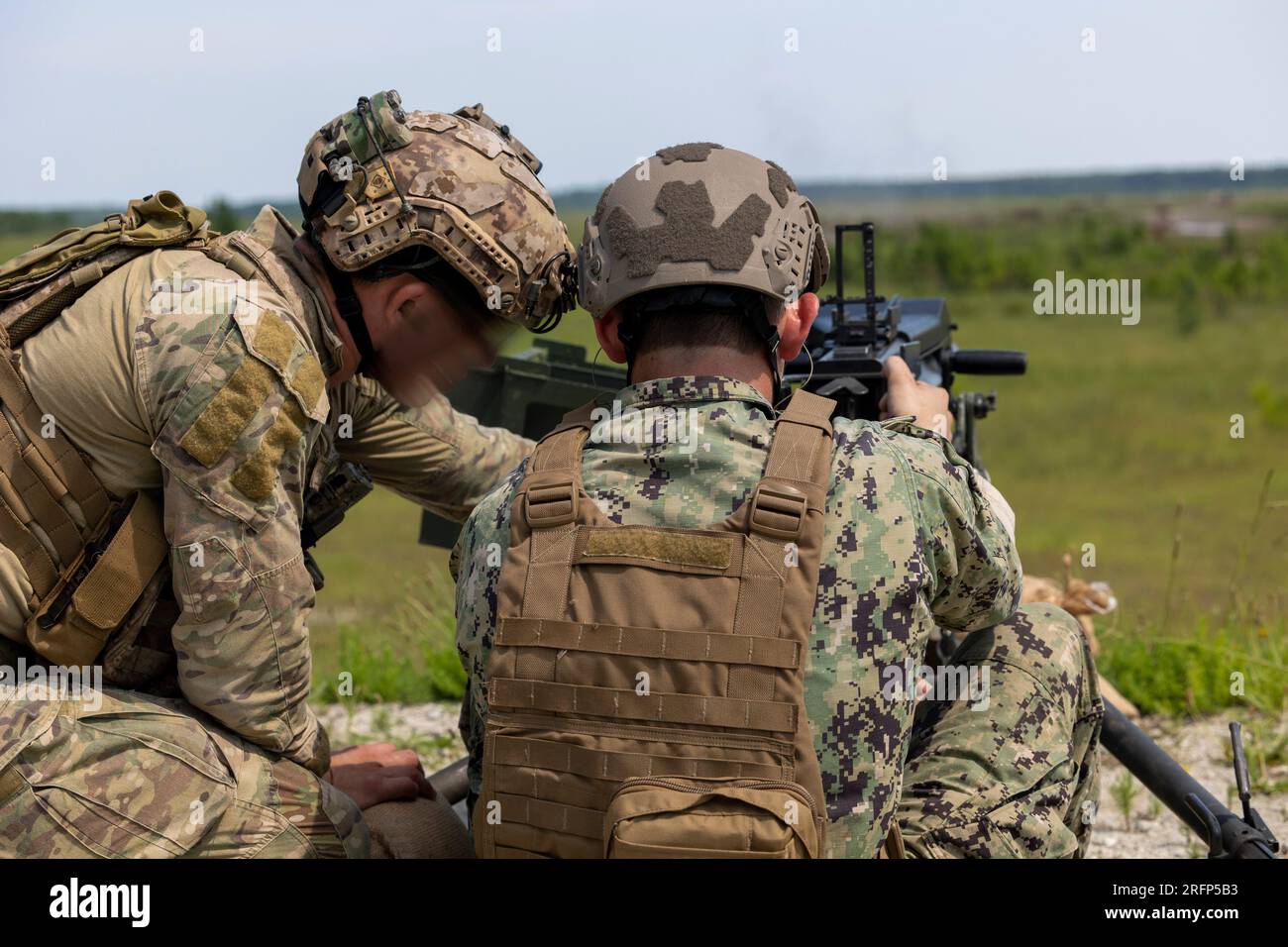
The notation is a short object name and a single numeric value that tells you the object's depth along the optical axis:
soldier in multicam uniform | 2.97
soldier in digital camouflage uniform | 2.59
